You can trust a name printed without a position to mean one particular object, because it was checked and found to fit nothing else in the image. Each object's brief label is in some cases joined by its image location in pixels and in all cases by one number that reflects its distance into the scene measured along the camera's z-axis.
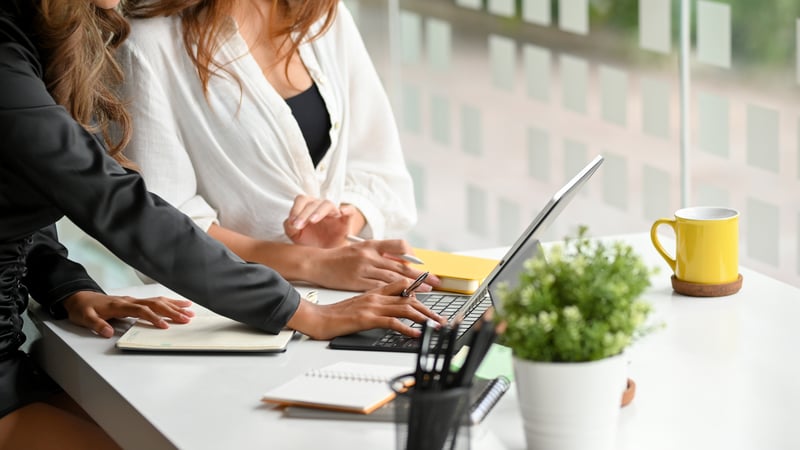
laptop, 2.73
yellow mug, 2.93
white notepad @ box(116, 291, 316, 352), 2.77
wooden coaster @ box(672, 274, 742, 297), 2.94
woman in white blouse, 3.22
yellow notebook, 3.00
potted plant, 2.39
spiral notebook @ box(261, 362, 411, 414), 2.56
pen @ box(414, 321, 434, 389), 2.37
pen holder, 2.37
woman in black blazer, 2.74
